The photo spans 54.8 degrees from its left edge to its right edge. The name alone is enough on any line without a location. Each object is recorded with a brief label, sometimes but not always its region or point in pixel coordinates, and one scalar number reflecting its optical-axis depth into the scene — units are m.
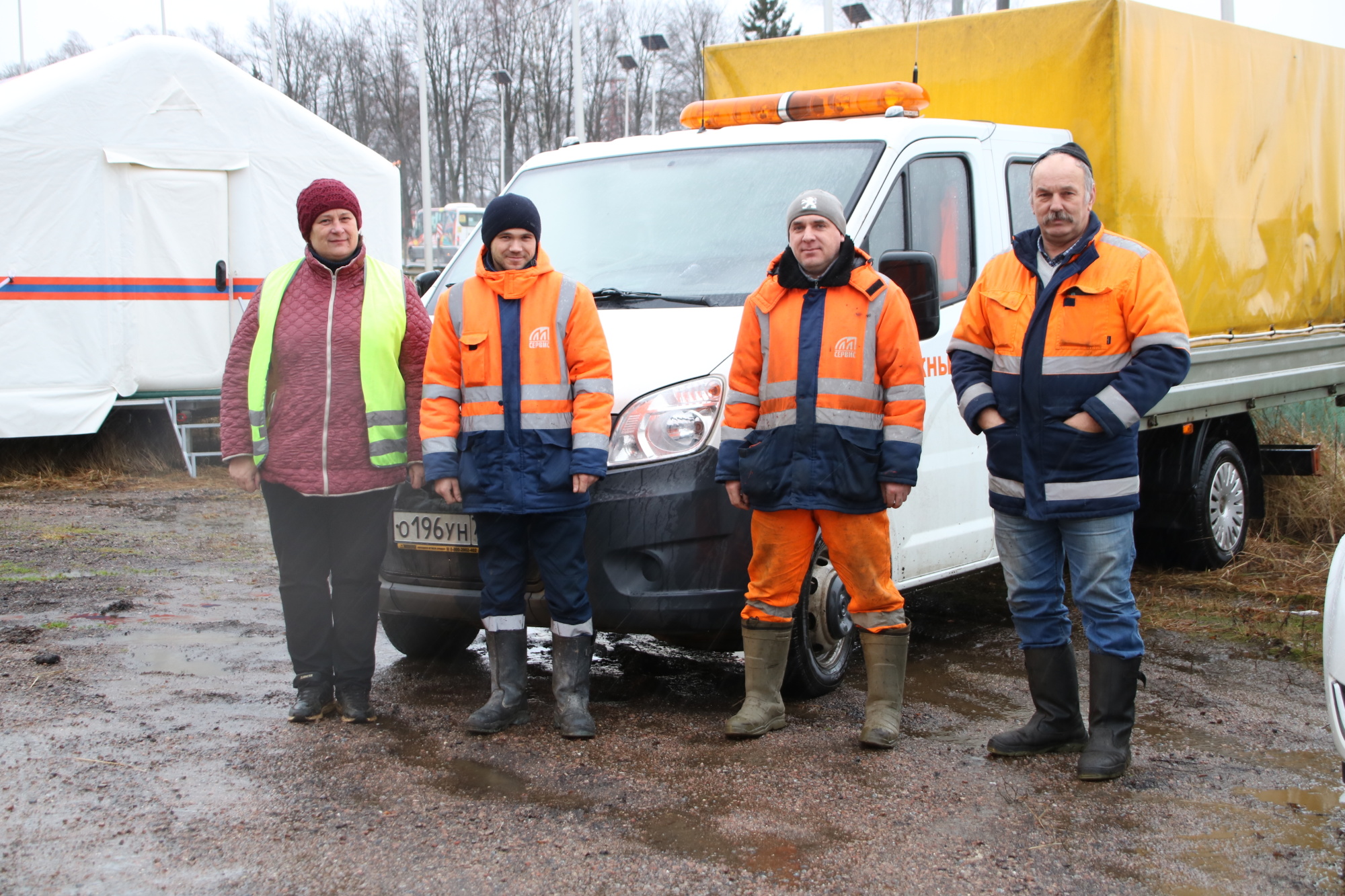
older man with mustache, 3.77
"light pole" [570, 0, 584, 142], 27.47
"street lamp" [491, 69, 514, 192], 41.94
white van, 4.25
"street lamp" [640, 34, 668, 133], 31.79
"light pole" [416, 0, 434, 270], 28.02
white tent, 10.09
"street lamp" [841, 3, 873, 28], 16.51
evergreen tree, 53.06
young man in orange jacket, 4.13
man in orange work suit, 4.07
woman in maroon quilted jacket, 4.29
